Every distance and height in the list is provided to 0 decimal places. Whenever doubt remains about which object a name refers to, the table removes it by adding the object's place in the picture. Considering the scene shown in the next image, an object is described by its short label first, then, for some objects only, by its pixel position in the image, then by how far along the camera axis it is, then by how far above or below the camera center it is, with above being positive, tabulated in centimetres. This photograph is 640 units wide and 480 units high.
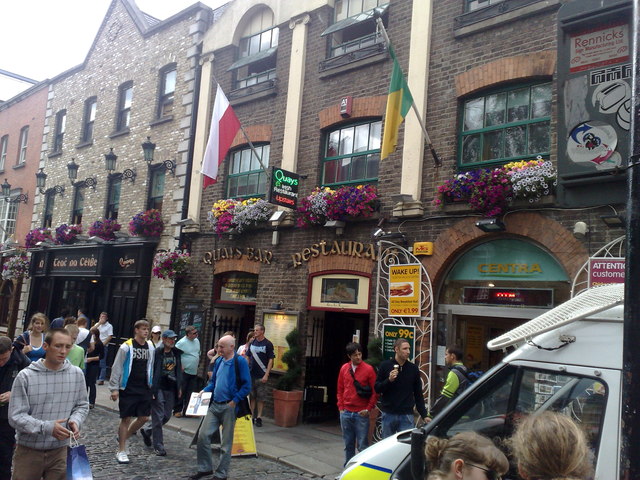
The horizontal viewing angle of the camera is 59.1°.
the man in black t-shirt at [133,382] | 770 -118
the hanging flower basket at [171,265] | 1374 +82
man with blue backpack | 730 -76
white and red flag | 1150 +344
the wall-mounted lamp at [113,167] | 1670 +377
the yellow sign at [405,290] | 958 +47
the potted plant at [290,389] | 1060 -155
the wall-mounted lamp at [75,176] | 1830 +377
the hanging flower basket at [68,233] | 1820 +186
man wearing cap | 809 -128
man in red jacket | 729 -111
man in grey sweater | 441 -98
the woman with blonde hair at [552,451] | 215 -47
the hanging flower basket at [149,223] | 1523 +197
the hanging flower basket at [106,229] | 1672 +191
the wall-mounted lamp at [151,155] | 1540 +387
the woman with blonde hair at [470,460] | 242 -59
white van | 320 -33
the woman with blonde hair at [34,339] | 714 -69
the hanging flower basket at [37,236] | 1959 +181
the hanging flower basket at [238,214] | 1223 +199
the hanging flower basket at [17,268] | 2062 +70
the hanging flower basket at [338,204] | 1025 +200
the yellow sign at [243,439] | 807 -191
